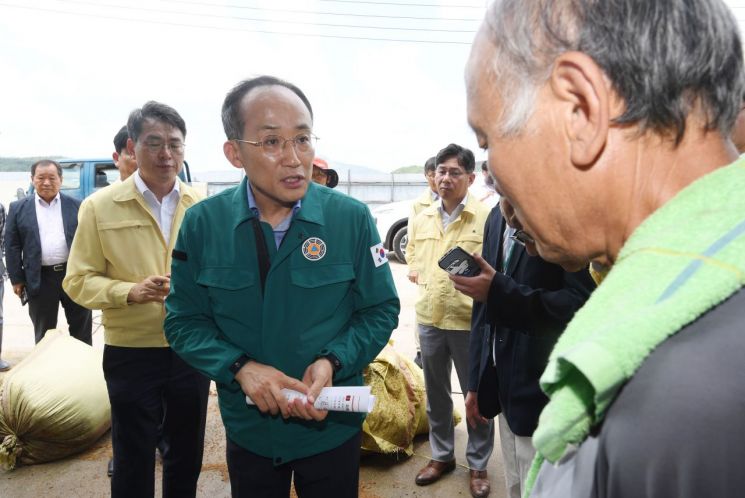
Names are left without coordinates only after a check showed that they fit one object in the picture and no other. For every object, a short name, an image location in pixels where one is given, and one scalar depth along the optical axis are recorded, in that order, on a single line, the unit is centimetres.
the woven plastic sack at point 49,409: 303
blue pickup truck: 838
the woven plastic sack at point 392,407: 303
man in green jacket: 167
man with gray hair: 41
